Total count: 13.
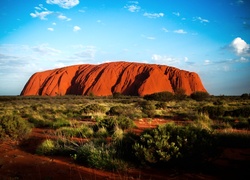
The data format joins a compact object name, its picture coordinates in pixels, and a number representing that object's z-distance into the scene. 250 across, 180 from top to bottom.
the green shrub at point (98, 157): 4.56
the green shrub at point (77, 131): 7.85
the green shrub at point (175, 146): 4.38
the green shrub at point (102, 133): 7.75
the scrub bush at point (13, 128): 7.98
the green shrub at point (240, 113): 13.09
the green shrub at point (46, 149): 6.00
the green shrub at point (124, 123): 8.84
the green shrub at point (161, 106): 20.36
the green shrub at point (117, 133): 6.88
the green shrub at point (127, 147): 4.87
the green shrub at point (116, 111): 14.83
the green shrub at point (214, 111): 13.31
